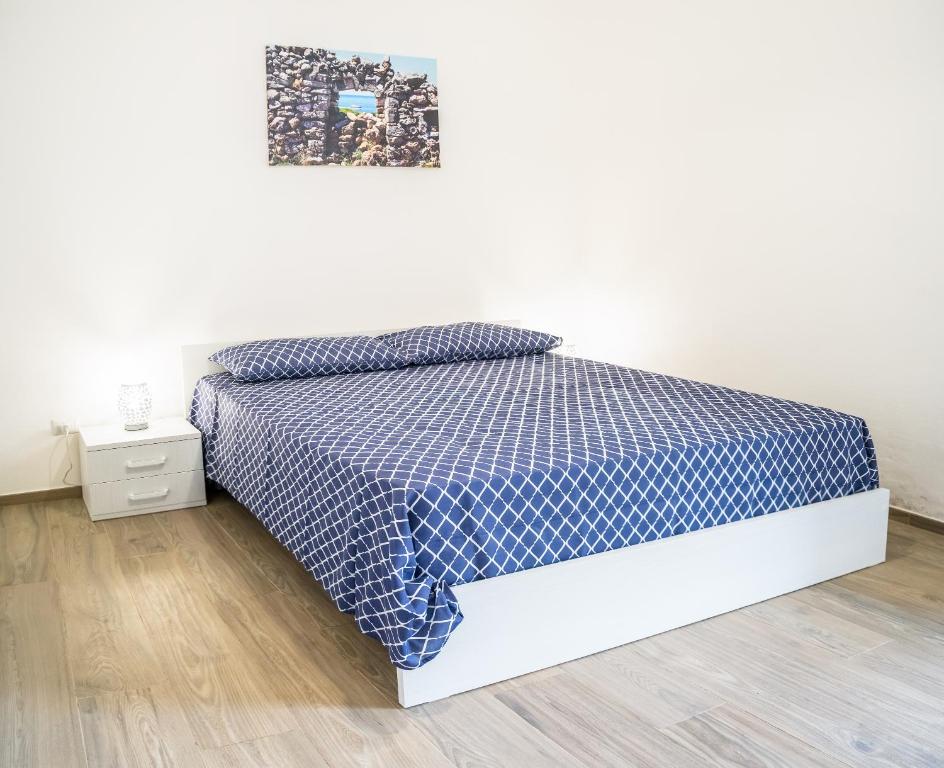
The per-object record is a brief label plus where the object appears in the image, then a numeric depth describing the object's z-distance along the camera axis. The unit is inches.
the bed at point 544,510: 77.3
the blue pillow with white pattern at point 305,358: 135.4
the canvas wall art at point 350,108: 150.3
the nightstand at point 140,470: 129.6
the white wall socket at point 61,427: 139.2
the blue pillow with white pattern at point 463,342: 148.4
